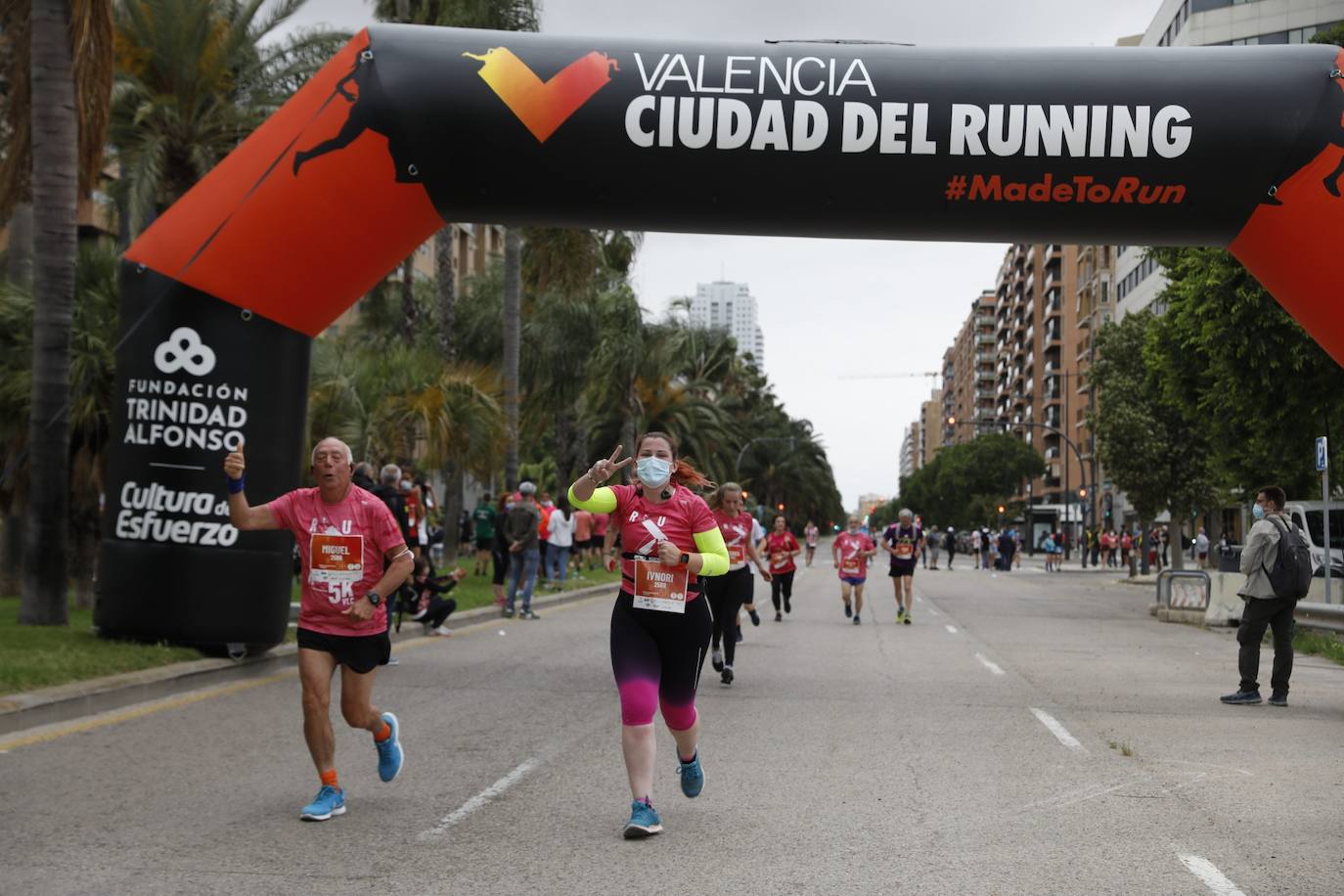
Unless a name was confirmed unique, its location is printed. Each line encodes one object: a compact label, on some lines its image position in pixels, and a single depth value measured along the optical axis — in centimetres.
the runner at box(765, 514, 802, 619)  1983
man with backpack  1152
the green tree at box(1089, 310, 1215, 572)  4075
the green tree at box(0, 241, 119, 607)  1429
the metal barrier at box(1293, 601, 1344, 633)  1574
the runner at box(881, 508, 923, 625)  2062
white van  2915
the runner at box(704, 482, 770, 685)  1220
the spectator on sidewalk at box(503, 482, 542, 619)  1870
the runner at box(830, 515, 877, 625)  2077
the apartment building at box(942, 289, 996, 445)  16650
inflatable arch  1052
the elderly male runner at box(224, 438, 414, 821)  651
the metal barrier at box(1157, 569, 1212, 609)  2338
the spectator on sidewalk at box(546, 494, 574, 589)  2566
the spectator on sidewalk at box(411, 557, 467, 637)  1573
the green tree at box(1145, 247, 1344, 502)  2006
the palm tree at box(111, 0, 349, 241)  1895
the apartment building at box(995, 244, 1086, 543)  10956
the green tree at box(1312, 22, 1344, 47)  2145
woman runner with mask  622
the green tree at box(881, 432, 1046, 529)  11019
